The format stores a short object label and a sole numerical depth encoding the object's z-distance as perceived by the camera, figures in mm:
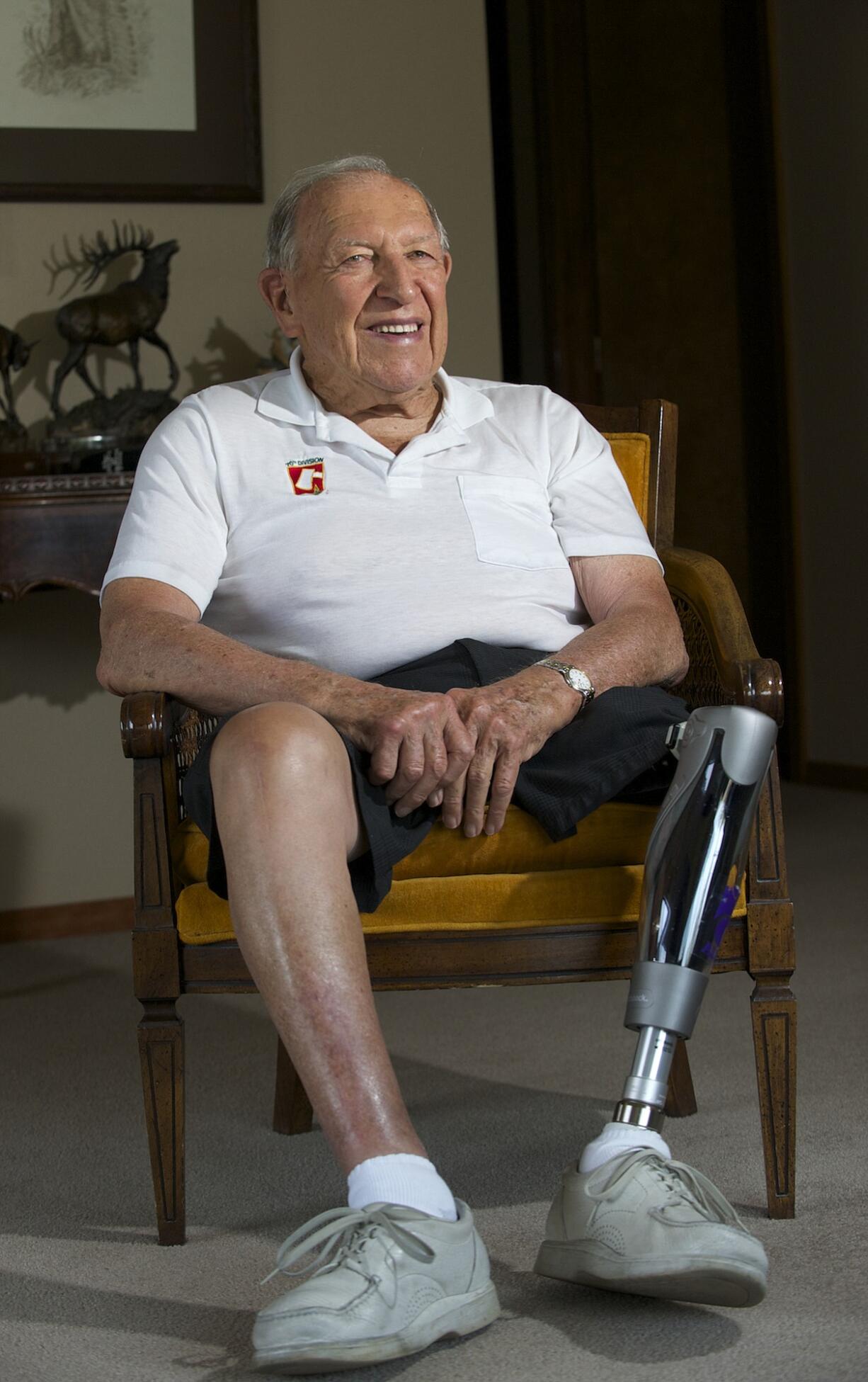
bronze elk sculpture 3146
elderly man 1285
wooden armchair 1568
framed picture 3303
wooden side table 2818
